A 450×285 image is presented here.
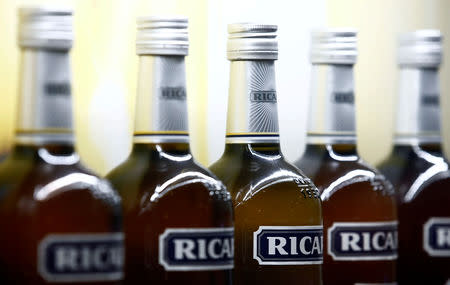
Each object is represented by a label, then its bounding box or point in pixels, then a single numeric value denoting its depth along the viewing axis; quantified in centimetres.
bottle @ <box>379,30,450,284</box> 109
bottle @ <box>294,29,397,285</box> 102
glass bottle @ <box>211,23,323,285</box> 96
